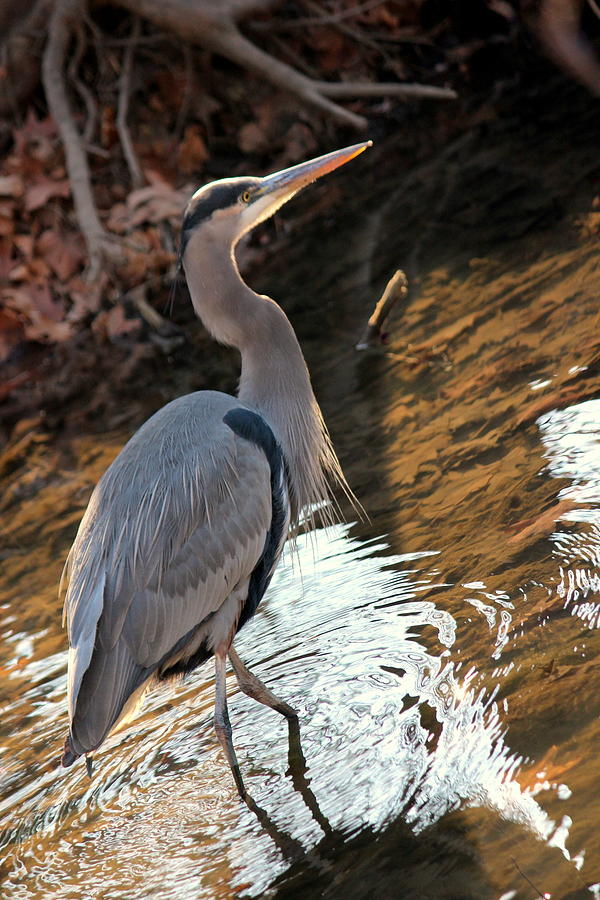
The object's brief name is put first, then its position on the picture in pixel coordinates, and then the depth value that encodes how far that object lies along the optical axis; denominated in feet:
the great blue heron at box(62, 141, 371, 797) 21.40
